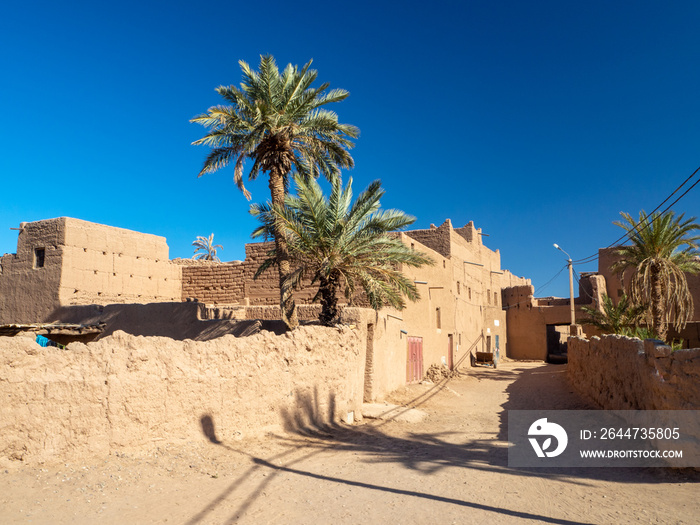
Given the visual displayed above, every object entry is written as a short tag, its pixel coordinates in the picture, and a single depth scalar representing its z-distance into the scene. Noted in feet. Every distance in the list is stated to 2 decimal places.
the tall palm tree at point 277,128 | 43.42
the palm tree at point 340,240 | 40.70
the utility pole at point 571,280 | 92.53
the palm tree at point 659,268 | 53.78
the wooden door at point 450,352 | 75.46
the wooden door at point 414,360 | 58.03
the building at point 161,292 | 52.80
